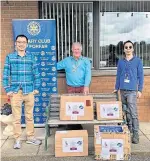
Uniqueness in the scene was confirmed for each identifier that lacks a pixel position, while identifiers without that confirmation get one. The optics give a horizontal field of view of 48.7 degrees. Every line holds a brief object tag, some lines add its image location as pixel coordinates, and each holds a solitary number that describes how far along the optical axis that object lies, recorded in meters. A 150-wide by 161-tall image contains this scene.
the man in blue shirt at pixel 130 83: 2.66
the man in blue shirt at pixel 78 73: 2.88
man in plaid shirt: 2.58
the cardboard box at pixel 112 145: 2.40
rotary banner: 3.12
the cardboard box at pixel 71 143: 2.47
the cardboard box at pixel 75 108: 2.63
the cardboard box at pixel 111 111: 2.66
